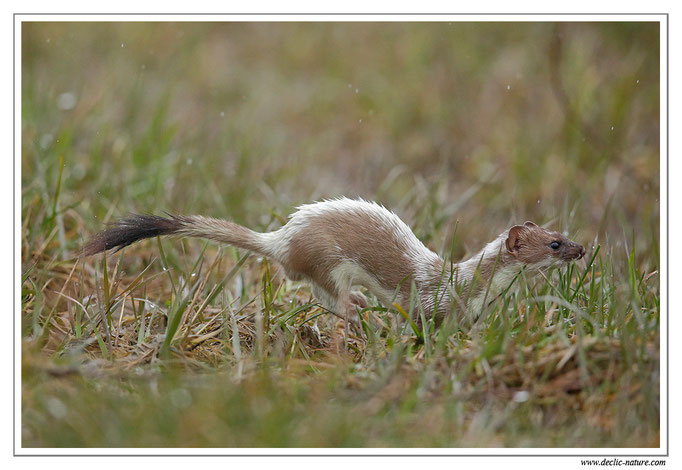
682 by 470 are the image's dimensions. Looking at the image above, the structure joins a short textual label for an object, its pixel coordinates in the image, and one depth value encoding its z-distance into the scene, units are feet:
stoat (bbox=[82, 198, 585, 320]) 26.37
